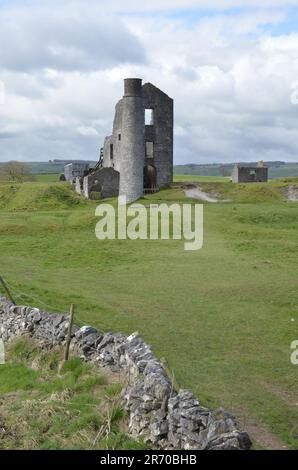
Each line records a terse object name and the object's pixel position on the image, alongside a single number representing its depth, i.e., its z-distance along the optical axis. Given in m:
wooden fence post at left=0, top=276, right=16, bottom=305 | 21.62
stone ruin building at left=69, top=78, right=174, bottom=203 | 61.18
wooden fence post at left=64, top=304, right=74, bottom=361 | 16.41
